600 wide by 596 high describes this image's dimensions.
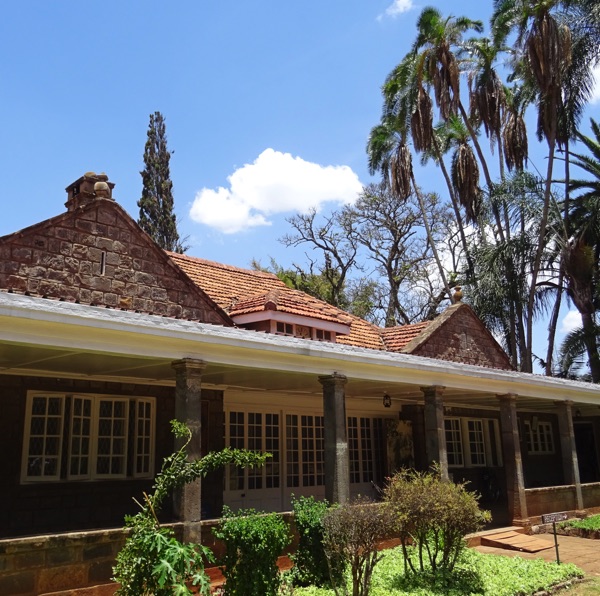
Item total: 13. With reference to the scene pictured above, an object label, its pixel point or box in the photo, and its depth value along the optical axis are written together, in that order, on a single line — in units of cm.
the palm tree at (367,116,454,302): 2658
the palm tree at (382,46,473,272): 2431
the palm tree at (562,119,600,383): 2308
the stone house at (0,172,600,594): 704
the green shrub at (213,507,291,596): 643
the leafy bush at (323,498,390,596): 664
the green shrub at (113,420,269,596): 518
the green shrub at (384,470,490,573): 771
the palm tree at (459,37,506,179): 2506
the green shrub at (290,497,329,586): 751
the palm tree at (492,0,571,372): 2072
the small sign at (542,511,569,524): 887
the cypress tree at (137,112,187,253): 3566
